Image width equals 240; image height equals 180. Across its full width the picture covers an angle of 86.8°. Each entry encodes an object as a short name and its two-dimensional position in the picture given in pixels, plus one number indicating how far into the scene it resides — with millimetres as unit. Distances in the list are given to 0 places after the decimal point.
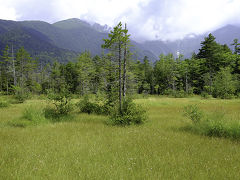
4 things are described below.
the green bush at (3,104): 15452
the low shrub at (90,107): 11406
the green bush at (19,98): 20486
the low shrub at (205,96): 27769
